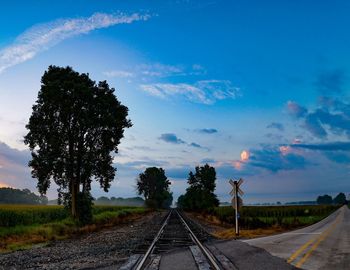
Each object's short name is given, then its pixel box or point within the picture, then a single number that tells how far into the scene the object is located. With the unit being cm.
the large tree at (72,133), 3466
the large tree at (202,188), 9738
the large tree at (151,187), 12875
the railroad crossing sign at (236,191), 2459
